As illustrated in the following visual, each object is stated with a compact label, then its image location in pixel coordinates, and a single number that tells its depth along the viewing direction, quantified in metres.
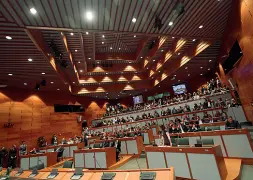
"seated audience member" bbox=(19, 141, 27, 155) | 10.18
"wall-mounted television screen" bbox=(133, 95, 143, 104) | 19.73
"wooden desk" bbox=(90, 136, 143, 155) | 7.40
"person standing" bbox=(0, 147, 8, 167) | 9.23
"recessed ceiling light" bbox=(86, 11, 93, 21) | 5.09
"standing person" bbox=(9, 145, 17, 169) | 9.61
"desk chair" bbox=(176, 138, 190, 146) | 4.68
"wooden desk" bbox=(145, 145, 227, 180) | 3.39
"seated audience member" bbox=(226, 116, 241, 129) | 5.21
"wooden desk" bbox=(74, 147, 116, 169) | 6.23
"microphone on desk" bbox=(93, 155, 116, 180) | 2.54
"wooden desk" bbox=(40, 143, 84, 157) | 9.32
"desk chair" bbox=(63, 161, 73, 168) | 4.83
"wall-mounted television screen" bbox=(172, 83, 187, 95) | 16.05
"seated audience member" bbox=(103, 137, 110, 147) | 7.33
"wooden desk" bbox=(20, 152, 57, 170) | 7.70
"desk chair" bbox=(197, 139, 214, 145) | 4.26
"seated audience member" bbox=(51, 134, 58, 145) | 12.72
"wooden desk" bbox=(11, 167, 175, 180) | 2.28
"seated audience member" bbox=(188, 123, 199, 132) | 6.41
